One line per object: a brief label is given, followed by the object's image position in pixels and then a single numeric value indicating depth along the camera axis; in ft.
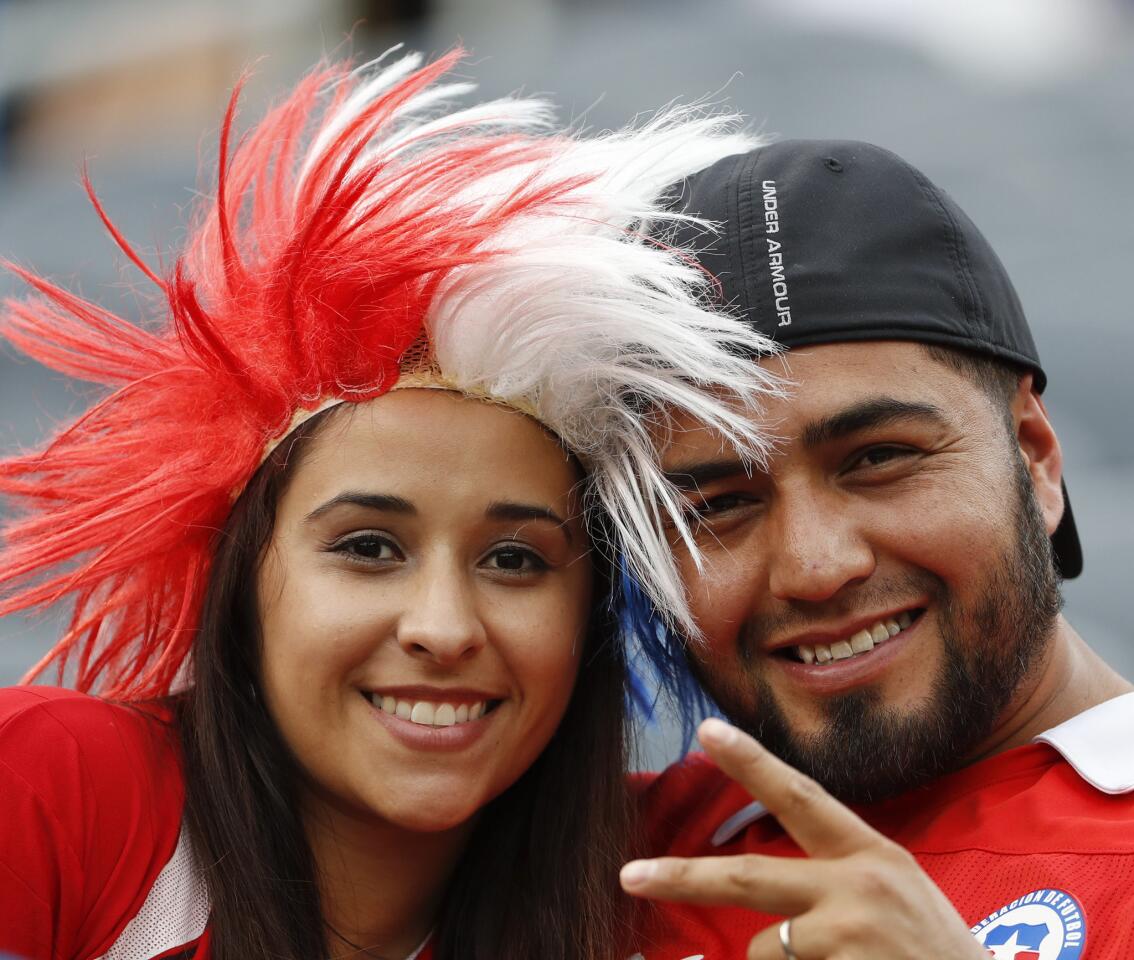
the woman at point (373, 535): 19.21
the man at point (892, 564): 19.18
